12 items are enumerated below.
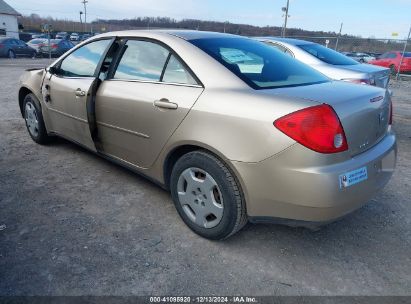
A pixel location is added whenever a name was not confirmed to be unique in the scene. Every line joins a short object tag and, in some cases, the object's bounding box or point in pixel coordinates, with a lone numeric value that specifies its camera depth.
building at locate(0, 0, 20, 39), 42.81
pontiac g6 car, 2.11
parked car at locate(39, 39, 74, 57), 23.64
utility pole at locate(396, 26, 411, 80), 16.25
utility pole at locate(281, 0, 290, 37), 29.06
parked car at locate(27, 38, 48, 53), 24.11
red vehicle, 17.72
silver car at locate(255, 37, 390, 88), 5.53
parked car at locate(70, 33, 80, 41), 38.28
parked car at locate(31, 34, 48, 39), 34.59
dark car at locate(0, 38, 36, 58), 21.75
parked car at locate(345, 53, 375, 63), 25.79
